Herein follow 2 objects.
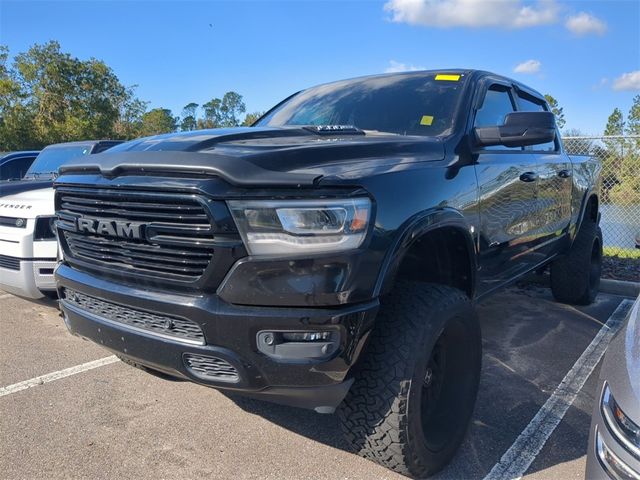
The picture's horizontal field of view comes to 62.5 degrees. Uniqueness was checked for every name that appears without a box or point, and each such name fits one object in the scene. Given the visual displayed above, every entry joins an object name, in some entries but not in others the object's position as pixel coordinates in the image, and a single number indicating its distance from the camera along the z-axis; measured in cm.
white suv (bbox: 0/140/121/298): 429
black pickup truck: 193
